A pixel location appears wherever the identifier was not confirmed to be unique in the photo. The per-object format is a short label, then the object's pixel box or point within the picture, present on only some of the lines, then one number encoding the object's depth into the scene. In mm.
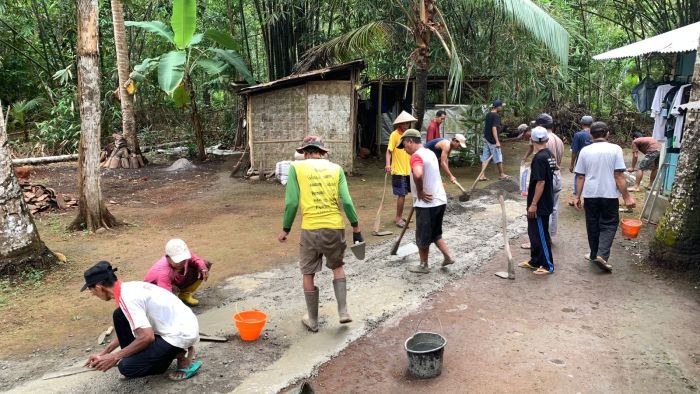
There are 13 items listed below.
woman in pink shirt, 3969
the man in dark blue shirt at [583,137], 8320
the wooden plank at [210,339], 4008
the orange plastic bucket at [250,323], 3971
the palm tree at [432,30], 8625
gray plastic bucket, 3500
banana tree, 11094
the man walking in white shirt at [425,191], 5152
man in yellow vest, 4098
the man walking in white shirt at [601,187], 5426
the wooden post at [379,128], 14102
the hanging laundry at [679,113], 7723
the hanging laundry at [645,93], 9078
